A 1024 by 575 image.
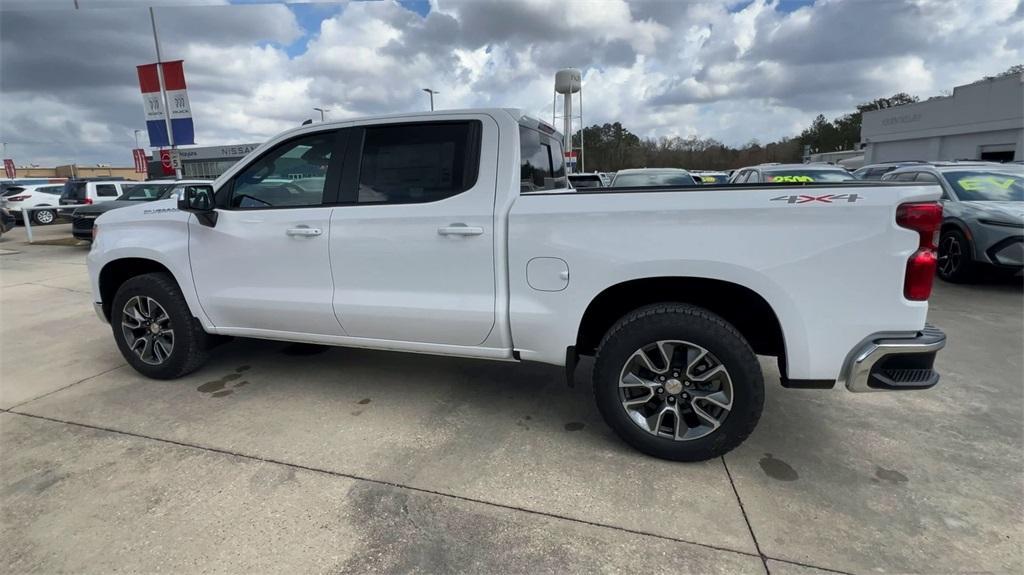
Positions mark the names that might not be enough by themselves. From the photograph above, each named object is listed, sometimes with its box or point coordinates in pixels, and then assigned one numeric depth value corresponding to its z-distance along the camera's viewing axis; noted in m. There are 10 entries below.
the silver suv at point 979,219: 6.55
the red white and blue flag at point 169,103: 14.05
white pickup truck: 2.56
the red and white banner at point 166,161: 15.79
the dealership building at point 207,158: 46.56
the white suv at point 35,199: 18.91
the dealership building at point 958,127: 28.80
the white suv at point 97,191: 15.63
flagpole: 14.04
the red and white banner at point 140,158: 40.00
